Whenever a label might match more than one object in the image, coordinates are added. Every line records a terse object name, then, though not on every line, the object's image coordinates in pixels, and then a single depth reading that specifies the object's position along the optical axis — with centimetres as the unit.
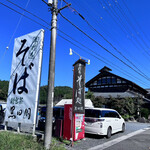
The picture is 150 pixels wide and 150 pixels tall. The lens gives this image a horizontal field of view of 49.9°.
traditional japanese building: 3067
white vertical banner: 669
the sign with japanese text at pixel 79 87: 719
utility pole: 567
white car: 846
